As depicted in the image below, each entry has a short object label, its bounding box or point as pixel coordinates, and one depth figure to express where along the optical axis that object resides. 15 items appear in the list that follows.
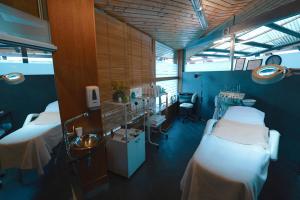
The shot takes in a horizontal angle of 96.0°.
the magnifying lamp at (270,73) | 1.08
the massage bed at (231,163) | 1.07
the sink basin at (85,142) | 1.43
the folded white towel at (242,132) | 1.54
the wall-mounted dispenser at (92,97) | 1.55
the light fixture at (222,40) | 3.36
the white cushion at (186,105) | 4.25
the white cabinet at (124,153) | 1.99
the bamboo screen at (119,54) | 2.04
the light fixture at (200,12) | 1.71
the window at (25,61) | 0.84
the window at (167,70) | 3.92
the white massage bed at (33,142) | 0.88
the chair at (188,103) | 4.38
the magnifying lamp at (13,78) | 0.86
